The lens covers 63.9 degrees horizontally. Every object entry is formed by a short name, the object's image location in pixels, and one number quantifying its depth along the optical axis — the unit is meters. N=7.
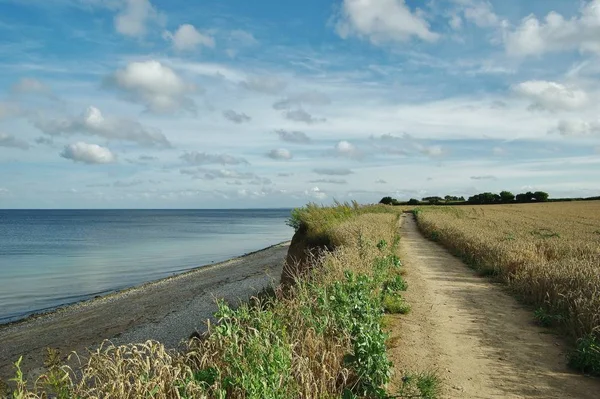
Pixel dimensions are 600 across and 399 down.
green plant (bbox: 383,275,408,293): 12.44
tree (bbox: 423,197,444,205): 114.94
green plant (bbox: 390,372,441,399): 6.25
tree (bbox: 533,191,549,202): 111.00
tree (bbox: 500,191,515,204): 111.62
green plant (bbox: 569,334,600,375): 7.12
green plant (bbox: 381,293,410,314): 10.60
